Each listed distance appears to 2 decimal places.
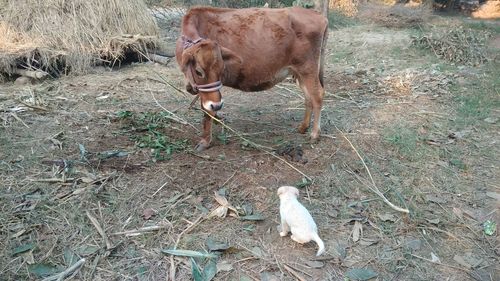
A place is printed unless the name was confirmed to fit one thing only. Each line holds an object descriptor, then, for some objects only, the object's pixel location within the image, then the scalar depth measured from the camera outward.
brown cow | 4.68
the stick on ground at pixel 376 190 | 3.99
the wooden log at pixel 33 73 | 7.24
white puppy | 3.39
